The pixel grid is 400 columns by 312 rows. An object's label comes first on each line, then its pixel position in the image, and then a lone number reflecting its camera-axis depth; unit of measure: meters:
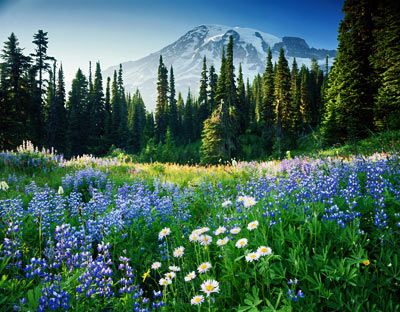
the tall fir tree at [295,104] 54.19
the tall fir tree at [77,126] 50.69
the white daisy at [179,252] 2.99
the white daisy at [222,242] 2.89
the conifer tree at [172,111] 80.03
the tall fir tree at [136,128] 68.31
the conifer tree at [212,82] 71.00
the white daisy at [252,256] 2.52
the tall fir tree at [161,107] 74.19
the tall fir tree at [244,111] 57.12
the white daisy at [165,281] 2.59
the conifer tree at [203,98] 73.75
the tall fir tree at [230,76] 43.06
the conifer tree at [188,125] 80.89
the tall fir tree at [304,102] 62.34
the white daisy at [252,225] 2.87
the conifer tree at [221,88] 40.17
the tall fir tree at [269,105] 50.38
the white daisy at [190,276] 2.66
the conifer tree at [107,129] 55.81
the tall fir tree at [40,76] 39.56
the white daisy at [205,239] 2.97
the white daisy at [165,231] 3.27
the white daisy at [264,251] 2.50
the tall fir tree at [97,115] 54.94
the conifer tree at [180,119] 80.55
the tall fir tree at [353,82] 27.12
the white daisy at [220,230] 3.11
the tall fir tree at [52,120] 42.91
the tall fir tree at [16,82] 31.62
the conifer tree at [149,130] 64.06
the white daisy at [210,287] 2.33
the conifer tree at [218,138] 31.98
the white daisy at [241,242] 2.79
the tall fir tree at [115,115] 58.12
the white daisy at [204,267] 2.65
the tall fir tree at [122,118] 62.28
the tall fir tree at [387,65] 23.58
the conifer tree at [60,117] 45.59
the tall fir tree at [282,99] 46.19
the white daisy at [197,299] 2.38
